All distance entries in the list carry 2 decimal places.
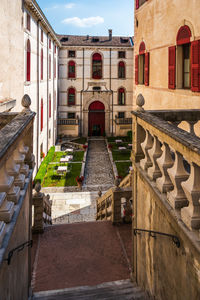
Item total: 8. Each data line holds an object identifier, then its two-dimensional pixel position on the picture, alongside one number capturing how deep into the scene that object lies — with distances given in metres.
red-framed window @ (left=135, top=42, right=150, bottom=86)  11.52
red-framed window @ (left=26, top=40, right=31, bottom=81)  16.42
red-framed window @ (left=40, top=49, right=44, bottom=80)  21.27
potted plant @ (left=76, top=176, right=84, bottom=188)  18.86
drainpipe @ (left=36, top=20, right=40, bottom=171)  19.68
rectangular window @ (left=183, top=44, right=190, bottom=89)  8.45
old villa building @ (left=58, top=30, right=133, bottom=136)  34.62
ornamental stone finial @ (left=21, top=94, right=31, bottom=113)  5.15
